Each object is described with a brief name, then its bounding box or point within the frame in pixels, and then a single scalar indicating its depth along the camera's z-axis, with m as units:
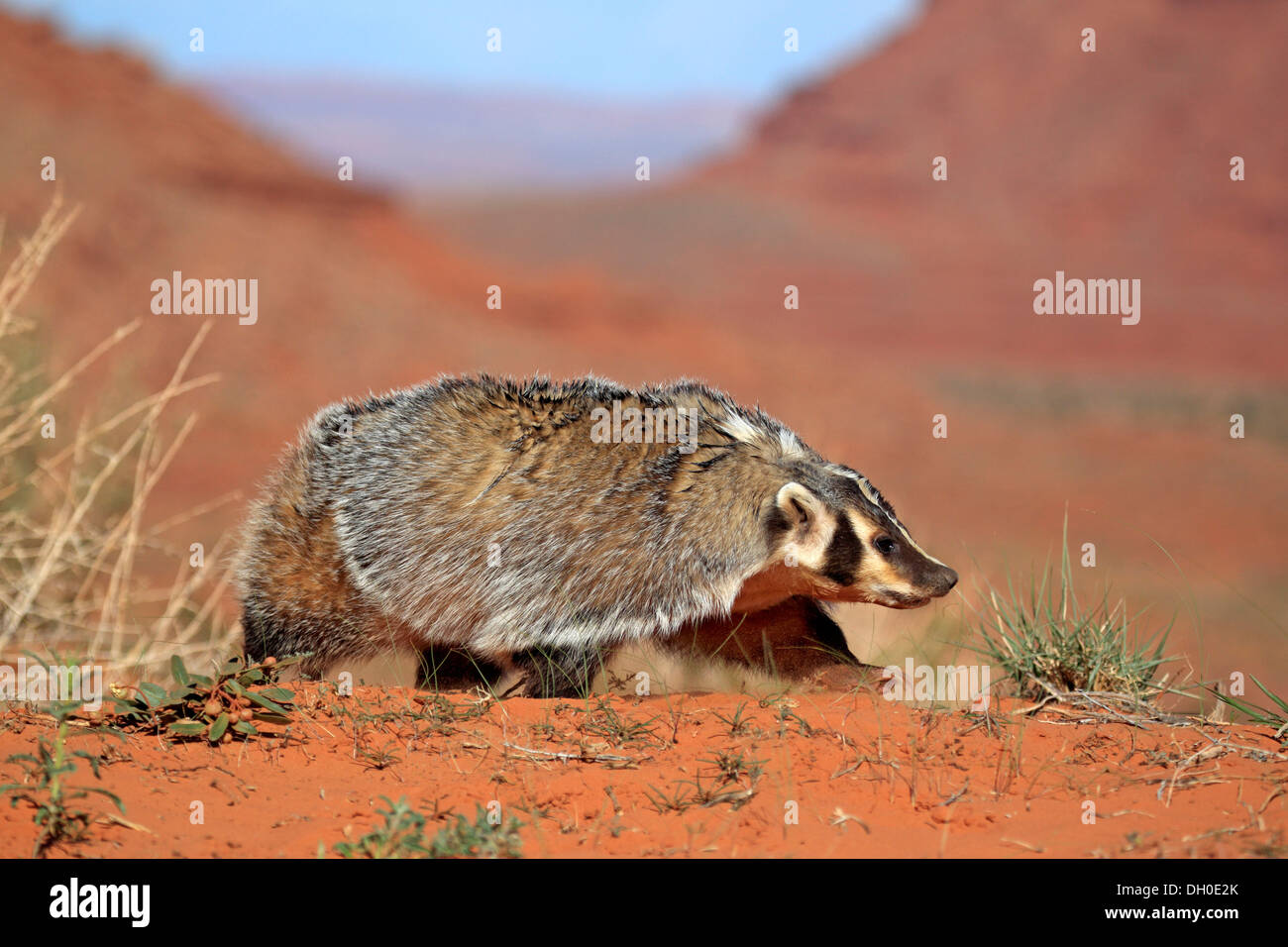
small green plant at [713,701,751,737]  4.02
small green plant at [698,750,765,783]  3.59
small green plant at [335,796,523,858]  3.04
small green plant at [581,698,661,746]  3.97
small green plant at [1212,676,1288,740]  4.06
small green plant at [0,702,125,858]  3.16
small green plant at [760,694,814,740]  3.99
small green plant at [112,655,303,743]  3.86
